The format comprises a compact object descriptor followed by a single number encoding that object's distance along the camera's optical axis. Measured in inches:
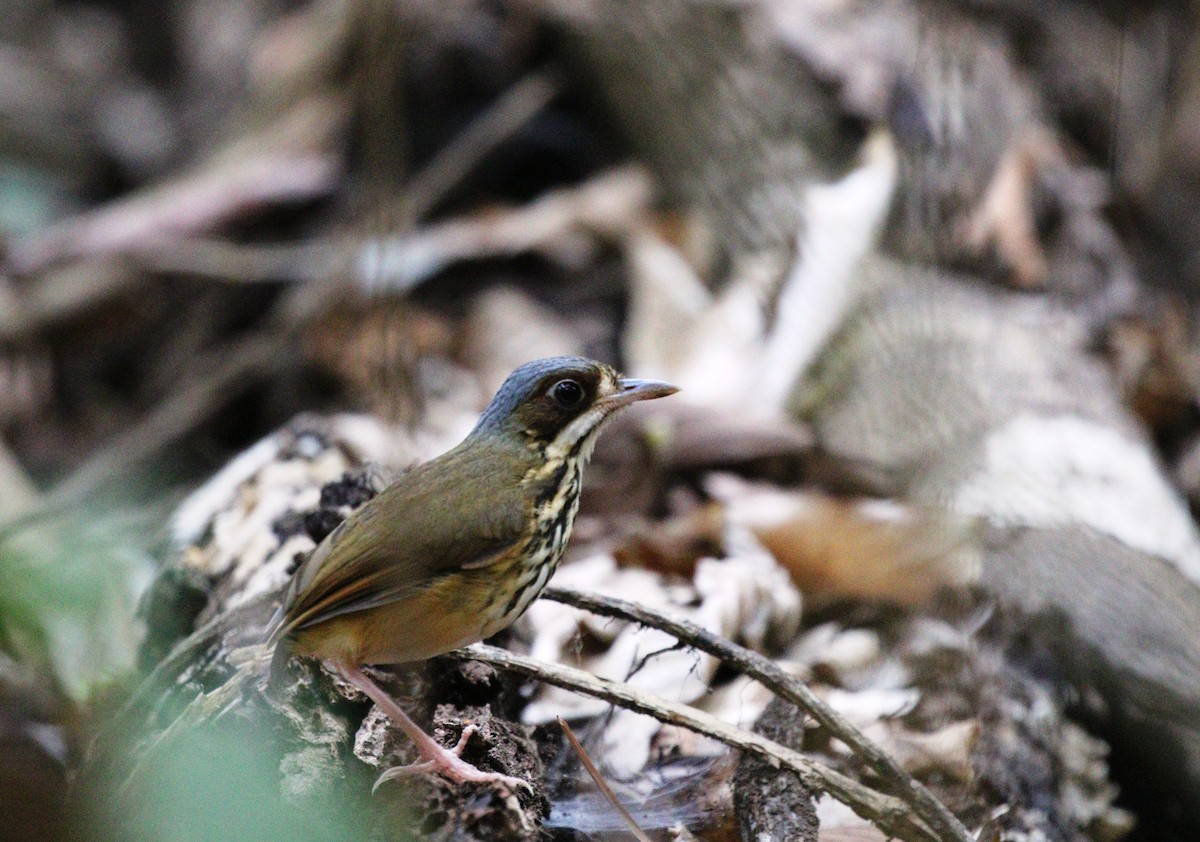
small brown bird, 224.7
